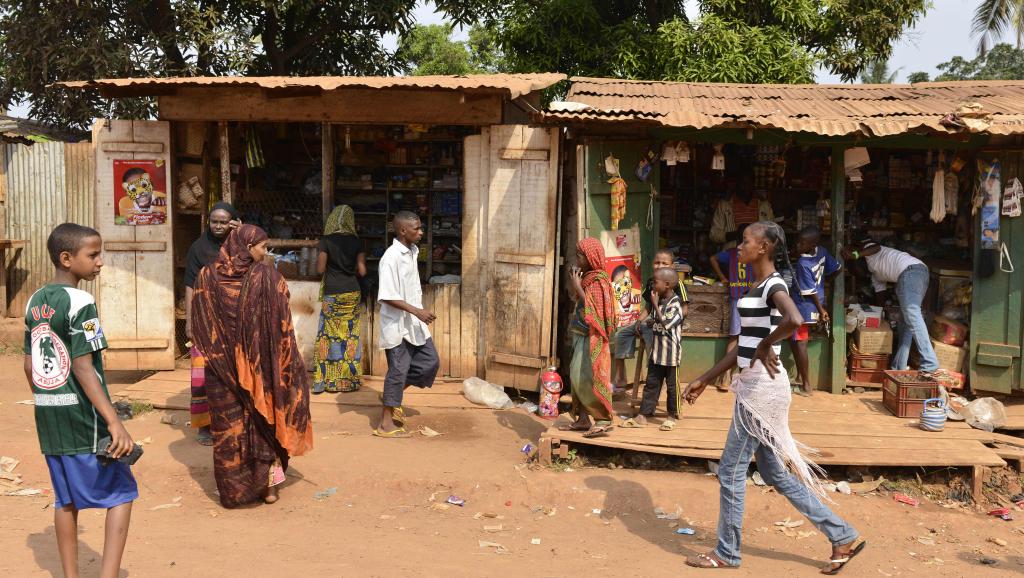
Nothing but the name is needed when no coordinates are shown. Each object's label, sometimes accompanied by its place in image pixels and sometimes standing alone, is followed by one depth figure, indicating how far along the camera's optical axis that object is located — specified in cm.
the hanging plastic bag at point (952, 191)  777
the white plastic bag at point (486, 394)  761
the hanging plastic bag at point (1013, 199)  716
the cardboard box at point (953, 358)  762
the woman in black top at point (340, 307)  770
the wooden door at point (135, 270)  810
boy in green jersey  363
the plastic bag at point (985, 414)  671
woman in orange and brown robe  511
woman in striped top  427
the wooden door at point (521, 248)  764
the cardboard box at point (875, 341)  782
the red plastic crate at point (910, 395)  681
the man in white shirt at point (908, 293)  752
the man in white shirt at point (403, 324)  641
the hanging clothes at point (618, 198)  744
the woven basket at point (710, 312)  783
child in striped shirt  646
